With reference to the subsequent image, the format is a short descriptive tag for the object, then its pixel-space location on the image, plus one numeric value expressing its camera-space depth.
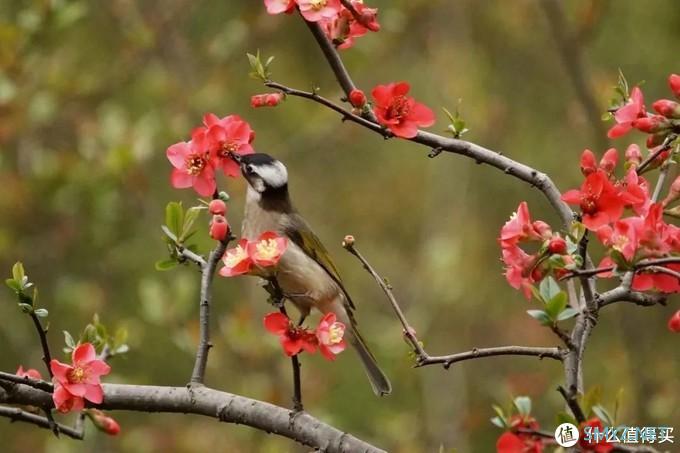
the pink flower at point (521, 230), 4.61
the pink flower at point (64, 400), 4.64
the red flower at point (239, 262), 4.58
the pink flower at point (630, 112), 4.84
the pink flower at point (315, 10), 4.66
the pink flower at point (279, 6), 4.73
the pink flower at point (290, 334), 4.68
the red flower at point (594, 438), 3.81
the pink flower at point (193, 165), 5.18
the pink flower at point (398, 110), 4.87
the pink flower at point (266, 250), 4.55
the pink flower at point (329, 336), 4.71
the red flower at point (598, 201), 4.29
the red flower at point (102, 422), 5.48
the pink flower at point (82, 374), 4.63
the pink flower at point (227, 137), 5.20
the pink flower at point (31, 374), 5.03
